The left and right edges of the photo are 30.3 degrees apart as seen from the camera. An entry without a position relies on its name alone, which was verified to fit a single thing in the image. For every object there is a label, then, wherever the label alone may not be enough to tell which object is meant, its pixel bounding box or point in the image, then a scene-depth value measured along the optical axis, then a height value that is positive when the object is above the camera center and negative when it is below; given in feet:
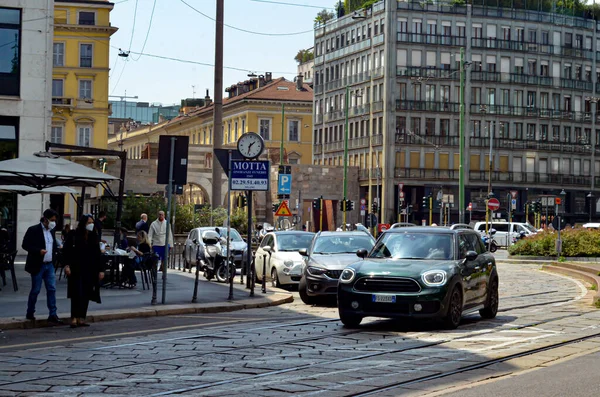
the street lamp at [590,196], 307.82 +9.33
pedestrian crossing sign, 122.01 +1.56
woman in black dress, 52.90 -2.35
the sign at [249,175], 75.56 +3.29
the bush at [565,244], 139.23 -1.98
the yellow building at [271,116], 355.15 +35.47
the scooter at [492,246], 66.03 -1.15
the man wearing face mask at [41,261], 53.16 -2.02
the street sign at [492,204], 185.03 +3.94
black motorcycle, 93.15 -2.93
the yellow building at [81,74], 273.95 +36.15
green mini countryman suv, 51.21 -2.50
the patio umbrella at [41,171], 72.59 +3.23
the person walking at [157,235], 94.73 -1.17
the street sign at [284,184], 123.24 +4.45
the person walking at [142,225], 92.73 -0.33
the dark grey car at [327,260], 70.95 -2.31
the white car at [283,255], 87.51 -2.53
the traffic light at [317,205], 189.76 +3.36
